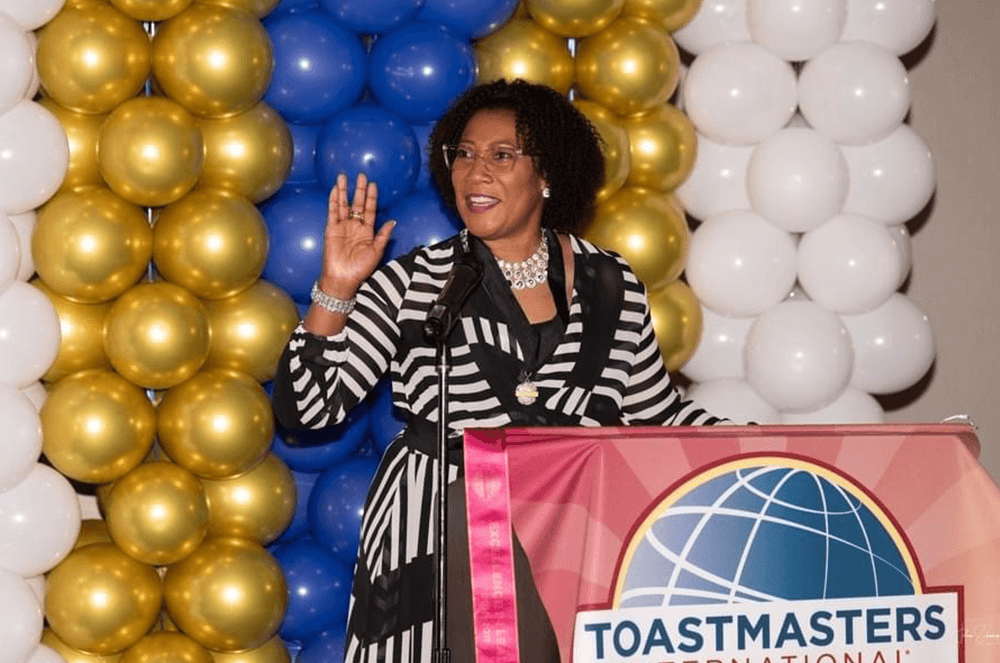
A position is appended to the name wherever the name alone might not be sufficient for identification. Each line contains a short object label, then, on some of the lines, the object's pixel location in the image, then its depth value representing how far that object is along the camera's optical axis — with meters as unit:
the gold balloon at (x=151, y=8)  7.01
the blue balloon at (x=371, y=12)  7.44
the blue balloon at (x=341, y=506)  7.50
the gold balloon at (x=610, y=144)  7.76
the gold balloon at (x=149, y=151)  6.89
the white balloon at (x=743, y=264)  8.08
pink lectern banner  4.37
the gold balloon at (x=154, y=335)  6.93
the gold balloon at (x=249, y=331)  7.25
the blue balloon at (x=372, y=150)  7.40
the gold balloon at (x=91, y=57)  6.87
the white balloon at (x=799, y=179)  8.04
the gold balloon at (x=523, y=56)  7.77
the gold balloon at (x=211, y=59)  7.00
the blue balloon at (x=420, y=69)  7.45
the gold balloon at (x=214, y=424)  7.10
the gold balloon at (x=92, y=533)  7.32
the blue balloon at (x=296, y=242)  7.45
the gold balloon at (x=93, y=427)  6.87
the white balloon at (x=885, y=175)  8.23
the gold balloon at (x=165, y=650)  7.09
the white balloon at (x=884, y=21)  8.27
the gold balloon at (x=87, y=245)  6.85
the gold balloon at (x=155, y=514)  7.02
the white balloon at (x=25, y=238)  6.94
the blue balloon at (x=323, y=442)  7.68
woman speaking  5.58
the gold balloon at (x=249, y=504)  7.32
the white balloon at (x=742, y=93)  8.09
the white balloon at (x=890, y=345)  8.23
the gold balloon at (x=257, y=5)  7.28
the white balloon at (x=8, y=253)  6.64
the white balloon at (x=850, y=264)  8.09
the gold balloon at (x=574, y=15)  7.77
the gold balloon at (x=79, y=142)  7.09
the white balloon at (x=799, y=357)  8.02
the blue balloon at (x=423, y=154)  7.72
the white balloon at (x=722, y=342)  8.29
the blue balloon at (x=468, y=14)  7.59
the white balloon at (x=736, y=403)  8.08
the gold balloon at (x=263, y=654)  7.35
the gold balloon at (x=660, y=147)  8.02
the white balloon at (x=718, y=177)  8.30
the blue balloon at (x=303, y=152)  7.69
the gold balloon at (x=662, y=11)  8.09
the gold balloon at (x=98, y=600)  6.94
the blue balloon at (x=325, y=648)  7.59
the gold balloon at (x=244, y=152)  7.21
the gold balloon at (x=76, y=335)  7.02
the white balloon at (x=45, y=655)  6.85
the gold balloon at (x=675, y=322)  7.94
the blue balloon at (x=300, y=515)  7.84
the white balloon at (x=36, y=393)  6.95
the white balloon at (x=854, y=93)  8.08
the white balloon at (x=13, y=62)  6.61
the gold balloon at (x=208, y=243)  7.05
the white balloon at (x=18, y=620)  6.63
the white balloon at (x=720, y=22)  8.28
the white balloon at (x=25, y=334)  6.67
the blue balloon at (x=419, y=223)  7.48
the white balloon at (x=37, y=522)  6.74
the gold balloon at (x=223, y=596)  7.16
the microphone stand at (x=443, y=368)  4.56
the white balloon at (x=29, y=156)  6.67
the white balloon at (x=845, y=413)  8.20
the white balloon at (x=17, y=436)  6.62
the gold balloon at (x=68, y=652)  7.09
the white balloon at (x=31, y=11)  6.74
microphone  4.66
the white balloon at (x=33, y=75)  6.93
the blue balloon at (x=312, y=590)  7.58
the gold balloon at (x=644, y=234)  7.80
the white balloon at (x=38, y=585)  6.98
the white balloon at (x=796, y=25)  8.07
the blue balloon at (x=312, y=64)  7.39
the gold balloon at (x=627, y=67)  7.87
